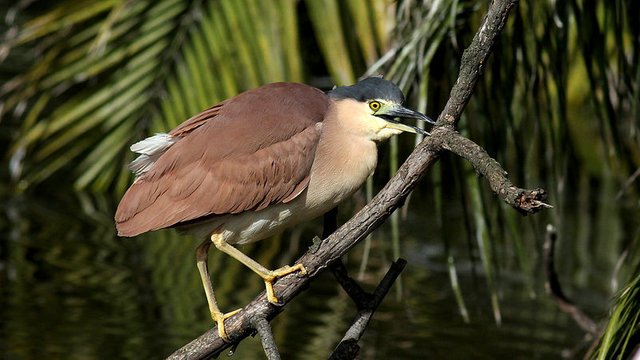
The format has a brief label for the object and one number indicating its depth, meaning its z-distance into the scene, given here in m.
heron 7.71
